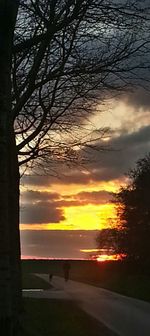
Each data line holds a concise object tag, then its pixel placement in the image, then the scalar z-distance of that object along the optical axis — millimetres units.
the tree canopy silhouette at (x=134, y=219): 57062
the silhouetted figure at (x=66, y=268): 51094
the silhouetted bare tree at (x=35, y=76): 8992
